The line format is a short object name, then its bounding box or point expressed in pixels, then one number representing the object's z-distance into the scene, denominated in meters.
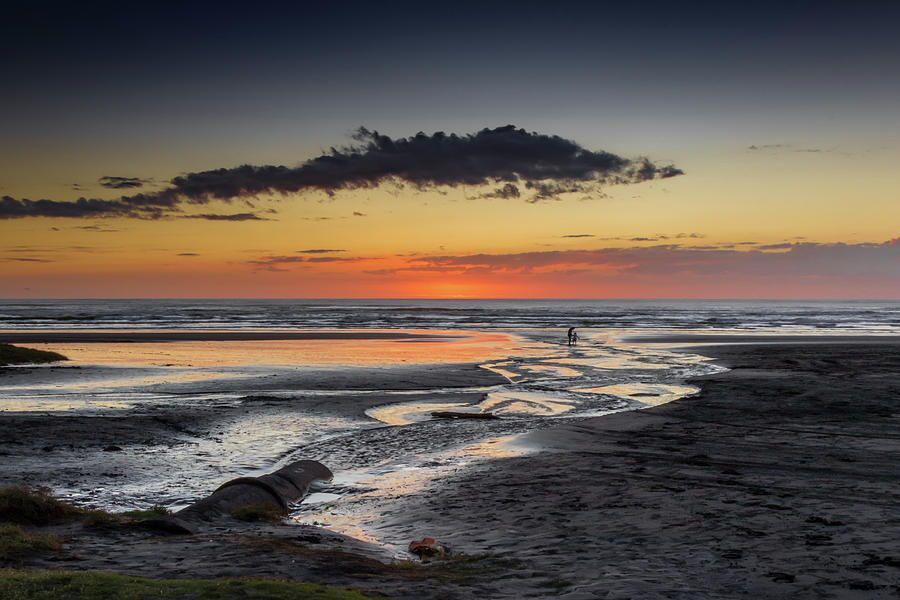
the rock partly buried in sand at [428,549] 7.18
